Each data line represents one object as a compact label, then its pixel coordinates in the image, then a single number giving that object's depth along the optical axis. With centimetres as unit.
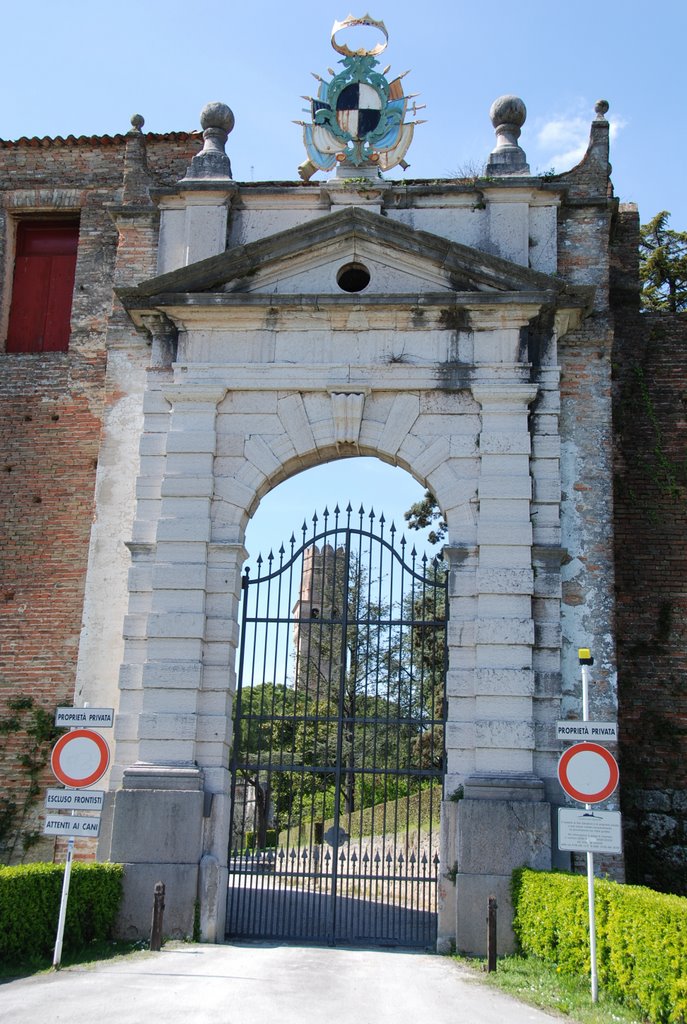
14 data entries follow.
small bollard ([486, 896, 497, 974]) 902
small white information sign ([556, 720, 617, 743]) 876
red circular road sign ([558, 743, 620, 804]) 844
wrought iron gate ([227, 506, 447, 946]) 1080
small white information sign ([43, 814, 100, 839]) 867
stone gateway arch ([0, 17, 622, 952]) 1064
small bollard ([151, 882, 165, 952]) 931
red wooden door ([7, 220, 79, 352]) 1450
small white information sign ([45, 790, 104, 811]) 860
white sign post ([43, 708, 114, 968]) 864
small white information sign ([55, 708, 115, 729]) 891
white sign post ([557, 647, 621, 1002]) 845
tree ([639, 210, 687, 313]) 1964
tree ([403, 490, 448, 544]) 2084
